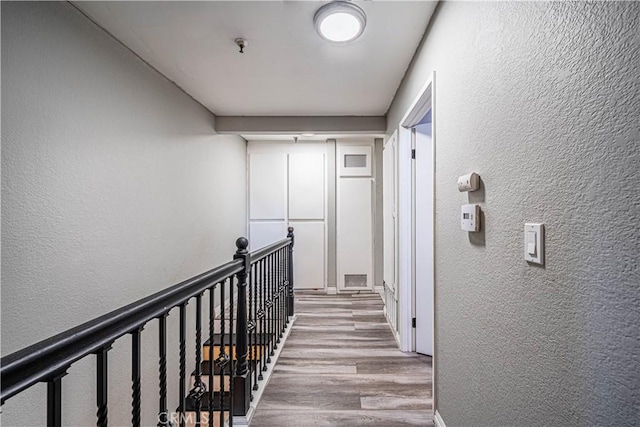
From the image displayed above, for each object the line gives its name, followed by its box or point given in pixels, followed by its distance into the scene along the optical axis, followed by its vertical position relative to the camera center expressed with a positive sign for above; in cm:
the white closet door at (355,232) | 502 -22
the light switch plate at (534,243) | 86 -7
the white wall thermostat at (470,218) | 125 +0
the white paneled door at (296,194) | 508 +36
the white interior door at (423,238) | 273 -17
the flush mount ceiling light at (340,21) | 168 +106
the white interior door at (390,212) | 313 +5
